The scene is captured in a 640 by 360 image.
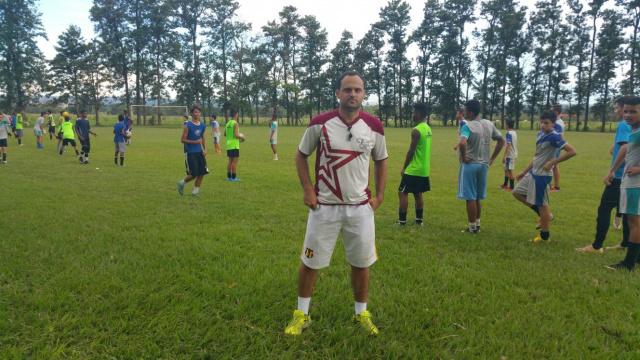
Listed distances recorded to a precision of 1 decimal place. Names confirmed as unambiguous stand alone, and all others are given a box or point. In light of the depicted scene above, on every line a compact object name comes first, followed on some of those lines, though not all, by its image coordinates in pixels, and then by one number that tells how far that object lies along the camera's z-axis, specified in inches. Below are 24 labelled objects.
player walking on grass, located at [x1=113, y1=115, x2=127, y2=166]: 488.4
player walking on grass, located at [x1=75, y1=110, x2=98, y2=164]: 501.3
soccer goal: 1972.2
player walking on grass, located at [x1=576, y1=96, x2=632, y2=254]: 195.5
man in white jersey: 112.0
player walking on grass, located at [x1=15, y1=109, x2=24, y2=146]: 772.0
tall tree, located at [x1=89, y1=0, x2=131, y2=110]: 2038.6
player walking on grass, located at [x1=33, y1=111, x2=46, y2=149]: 724.7
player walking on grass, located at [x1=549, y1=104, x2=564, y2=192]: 313.5
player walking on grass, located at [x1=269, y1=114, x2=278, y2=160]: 599.0
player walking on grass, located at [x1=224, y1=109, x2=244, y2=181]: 415.8
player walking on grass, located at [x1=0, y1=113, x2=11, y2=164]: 503.7
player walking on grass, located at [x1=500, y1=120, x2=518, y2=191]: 387.2
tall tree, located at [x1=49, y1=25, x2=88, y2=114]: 1943.9
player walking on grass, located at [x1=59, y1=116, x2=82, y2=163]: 540.4
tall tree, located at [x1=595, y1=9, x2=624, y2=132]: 1861.5
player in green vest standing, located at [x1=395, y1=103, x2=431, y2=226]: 239.5
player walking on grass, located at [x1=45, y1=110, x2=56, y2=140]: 817.8
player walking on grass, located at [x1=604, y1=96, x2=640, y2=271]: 163.2
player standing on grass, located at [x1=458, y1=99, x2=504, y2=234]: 223.0
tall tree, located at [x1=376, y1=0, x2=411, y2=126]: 2367.1
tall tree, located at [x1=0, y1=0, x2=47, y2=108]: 1843.0
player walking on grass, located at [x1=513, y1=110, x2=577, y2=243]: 207.9
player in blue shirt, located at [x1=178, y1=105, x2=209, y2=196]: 311.9
